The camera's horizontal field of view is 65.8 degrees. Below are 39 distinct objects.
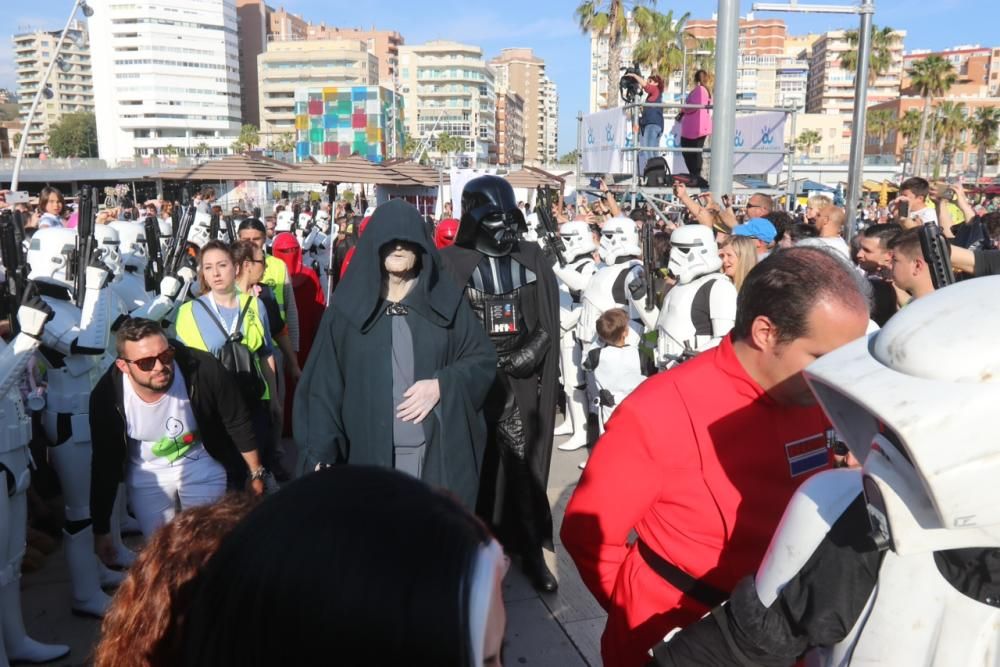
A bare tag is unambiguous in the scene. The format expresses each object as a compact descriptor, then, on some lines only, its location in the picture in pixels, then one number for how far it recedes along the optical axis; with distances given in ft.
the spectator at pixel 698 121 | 33.24
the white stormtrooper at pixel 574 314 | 21.75
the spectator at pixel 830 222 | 20.75
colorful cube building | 371.35
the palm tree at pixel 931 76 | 177.88
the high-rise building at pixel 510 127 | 515.50
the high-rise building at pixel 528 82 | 599.98
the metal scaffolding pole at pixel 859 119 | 31.07
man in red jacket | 5.76
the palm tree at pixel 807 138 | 262.88
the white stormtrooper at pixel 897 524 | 3.29
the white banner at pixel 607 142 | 34.40
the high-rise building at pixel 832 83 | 433.48
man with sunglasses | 11.05
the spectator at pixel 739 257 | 14.20
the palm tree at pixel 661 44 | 97.04
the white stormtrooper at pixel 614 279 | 19.51
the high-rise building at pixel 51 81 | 532.73
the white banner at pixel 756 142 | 35.19
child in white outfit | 17.61
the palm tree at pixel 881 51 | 175.95
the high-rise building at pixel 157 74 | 408.46
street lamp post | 64.72
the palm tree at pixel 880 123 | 264.31
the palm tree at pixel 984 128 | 217.97
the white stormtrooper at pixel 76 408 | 12.53
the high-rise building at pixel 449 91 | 447.01
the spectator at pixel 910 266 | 11.63
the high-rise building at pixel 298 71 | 426.92
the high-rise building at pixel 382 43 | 508.12
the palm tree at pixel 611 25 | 90.33
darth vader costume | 13.21
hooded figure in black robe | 10.37
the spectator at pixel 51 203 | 26.49
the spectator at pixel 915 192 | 21.50
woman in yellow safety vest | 15.12
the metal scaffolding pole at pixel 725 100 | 25.49
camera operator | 33.50
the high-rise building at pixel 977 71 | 393.70
